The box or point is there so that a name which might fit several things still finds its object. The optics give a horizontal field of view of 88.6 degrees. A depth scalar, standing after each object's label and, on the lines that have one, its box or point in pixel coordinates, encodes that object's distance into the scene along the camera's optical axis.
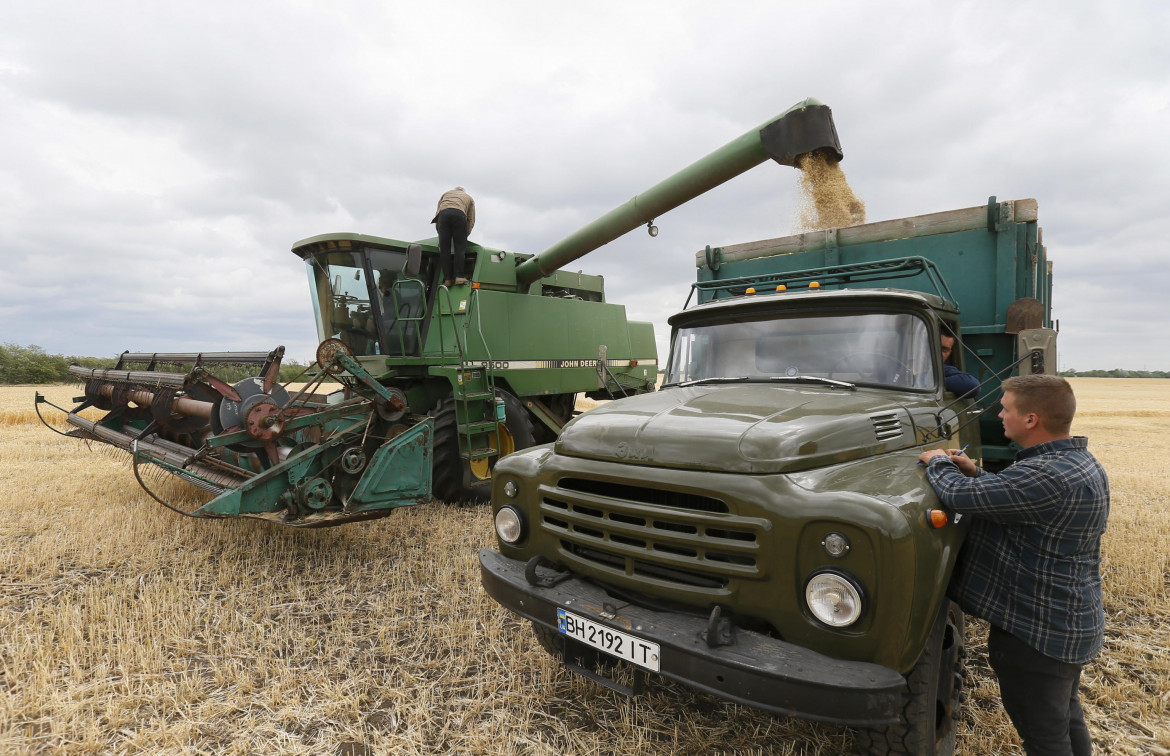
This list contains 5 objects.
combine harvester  5.11
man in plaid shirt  2.16
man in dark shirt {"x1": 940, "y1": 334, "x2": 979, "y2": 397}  3.45
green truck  2.13
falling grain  5.99
